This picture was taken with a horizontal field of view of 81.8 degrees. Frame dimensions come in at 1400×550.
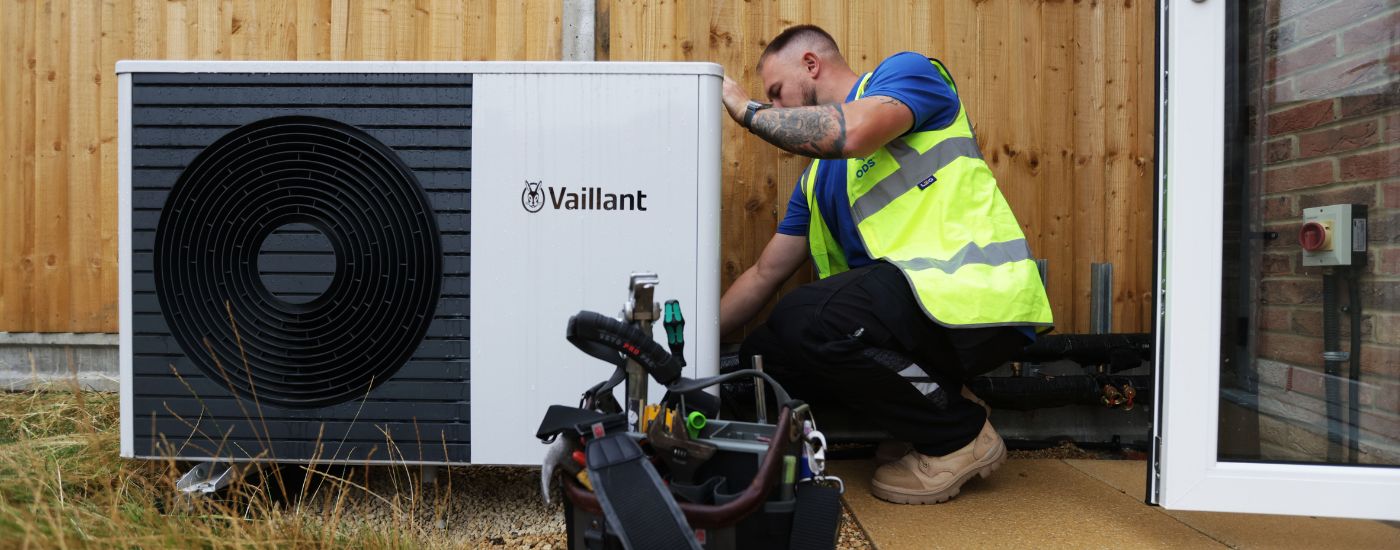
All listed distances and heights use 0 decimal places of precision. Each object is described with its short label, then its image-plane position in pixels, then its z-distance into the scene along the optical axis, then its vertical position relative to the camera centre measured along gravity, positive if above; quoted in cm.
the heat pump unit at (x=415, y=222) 152 +8
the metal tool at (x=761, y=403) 124 -21
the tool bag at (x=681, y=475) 98 -27
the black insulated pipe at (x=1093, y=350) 212 -21
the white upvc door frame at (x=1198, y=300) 149 -5
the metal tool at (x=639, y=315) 115 -7
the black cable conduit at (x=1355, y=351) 157 -15
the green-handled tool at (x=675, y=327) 120 -9
